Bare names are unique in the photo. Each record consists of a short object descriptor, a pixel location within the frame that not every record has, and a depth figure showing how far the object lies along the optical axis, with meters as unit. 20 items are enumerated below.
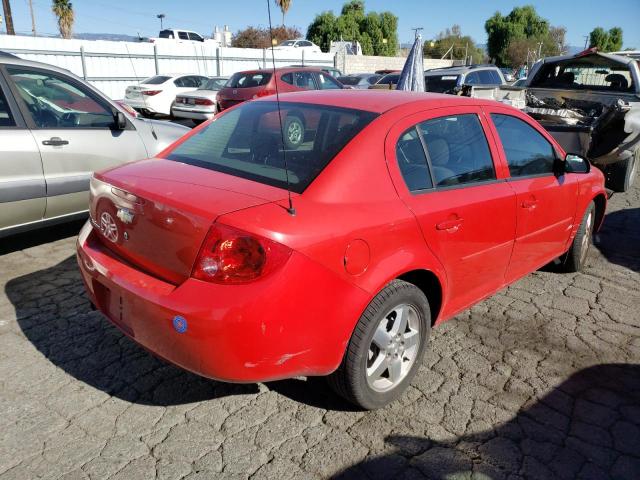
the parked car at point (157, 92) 15.95
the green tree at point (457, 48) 66.31
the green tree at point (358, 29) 63.56
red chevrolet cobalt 2.21
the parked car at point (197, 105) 14.83
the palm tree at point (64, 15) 44.53
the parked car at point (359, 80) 19.52
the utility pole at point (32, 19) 56.31
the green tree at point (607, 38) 83.12
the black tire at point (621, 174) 7.82
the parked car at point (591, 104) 6.77
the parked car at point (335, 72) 18.34
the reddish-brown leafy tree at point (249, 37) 49.72
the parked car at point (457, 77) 12.65
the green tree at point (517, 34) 66.62
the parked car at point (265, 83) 12.65
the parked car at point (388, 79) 18.78
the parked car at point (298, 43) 38.28
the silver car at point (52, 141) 4.35
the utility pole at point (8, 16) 24.75
